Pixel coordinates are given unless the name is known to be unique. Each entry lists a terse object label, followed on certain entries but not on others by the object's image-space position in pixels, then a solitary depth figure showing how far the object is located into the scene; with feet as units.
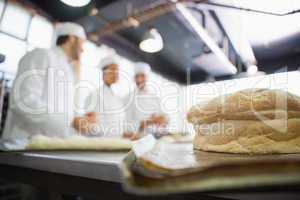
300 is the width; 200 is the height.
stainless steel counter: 1.43
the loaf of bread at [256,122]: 1.51
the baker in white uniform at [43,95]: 4.72
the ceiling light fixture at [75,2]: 5.93
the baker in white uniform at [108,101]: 7.68
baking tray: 0.64
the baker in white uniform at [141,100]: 9.02
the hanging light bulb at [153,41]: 7.44
